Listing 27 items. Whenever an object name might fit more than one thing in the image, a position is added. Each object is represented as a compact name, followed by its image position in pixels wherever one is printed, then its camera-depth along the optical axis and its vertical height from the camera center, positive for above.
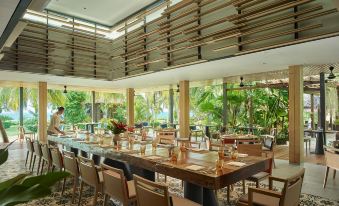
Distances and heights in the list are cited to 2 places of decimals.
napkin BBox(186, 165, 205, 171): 2.85 -0.73
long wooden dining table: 2.63 -0.77
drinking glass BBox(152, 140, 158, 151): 4.14 -0.70
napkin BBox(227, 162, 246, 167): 2.98 -0.73
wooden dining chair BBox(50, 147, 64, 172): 4.54 -0.97
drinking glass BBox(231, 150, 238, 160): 3.42 -0.71
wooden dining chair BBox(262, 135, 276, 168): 5.23 -0.94
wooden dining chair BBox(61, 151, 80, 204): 3.90 -0.94
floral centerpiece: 4.96 -0.51
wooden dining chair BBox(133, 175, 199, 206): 2.26 -0.84
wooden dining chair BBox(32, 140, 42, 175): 5.59 -0.98
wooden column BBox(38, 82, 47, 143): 9.88 -0.31
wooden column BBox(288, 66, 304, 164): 6.75 -0.41
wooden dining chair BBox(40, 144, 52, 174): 5.04 -1.00
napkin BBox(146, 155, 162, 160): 3.54 -0.74
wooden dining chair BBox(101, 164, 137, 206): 2.84 -0.98
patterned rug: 4.00 -1.56
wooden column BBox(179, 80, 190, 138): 10.12 -0.37
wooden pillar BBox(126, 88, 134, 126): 13.20 -0.20
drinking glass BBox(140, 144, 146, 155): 3.80 -0.70
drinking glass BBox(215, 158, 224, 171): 2.80 -0.70
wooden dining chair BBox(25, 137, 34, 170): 6.17 -1.00
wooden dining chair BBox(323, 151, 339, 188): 4.55 -1.08
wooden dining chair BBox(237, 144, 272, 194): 4.39 -0.81
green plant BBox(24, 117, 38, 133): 18.91 -1.32
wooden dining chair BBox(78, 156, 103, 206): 3.36 -0.96
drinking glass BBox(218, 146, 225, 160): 3.25 -0.66
